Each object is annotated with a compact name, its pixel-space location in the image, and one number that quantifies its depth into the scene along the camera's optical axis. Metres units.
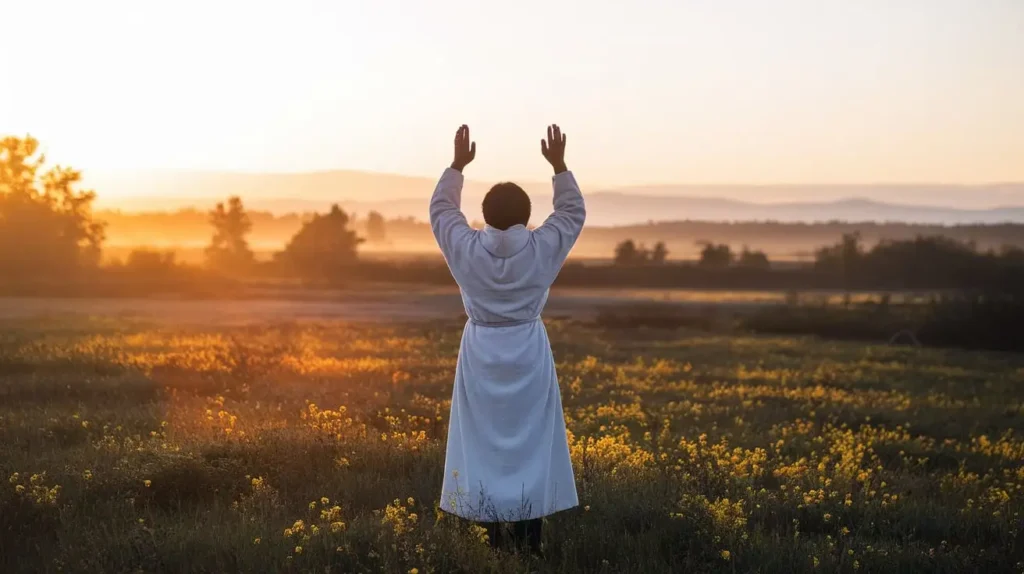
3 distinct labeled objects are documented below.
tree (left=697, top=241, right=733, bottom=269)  86.00
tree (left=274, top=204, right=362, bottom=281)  79.94
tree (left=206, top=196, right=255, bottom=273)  87.25
